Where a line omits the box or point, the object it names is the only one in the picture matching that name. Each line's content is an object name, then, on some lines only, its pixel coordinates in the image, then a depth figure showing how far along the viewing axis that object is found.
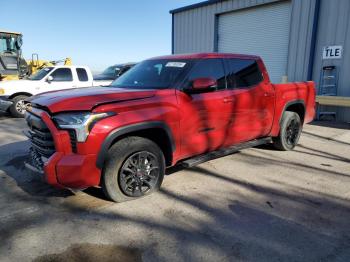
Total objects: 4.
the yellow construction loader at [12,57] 13.84
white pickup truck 11.12
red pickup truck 3.52
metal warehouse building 10.52
